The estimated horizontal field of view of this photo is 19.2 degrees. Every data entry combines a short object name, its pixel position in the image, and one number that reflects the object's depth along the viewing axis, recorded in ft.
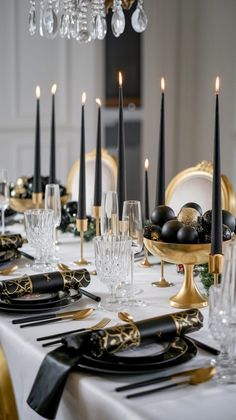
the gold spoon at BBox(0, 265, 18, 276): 6.25
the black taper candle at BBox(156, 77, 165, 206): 5.83
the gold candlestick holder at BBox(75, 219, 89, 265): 6.47
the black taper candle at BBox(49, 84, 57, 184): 7.03
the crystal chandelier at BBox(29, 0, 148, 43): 7.60
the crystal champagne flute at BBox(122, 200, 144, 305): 5.76
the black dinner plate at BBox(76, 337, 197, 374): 3.98
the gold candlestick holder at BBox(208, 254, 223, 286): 4.79
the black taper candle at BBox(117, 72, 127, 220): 6.03
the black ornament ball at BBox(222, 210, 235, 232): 5.47
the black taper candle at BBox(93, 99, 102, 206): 6.33
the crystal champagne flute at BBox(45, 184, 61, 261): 6.69
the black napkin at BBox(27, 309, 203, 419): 3.95
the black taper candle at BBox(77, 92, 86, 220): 6.31
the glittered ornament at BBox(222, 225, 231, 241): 5.24
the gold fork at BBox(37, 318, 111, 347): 4.45
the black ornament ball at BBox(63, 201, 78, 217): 7.93
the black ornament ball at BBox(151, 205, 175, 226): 5.48
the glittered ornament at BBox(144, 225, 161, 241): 5.26
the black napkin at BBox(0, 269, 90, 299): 5.31
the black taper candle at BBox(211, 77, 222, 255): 4.80
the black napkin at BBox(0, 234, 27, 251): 6.76
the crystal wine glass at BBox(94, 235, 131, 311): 5.02
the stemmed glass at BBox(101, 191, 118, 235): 5.98
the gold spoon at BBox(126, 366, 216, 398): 3.77
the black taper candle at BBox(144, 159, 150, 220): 6.57
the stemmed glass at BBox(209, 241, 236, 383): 3.90
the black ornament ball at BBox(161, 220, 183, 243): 5.14
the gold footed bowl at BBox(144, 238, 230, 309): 5.07
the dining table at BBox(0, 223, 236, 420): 3.60
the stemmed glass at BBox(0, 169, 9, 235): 7.58
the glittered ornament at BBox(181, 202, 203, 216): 5.72
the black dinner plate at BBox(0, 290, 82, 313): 5.10
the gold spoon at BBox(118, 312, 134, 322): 4.93
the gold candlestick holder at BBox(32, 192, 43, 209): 7.56
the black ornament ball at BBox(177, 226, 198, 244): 5.06
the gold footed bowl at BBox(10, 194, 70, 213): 8.15
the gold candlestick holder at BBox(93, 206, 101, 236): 6.67
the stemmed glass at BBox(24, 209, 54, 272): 6.14
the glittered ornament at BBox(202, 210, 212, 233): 5.25
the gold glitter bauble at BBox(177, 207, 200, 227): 5.40
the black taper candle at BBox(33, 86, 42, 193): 7.26
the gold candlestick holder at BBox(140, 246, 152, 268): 6.61
